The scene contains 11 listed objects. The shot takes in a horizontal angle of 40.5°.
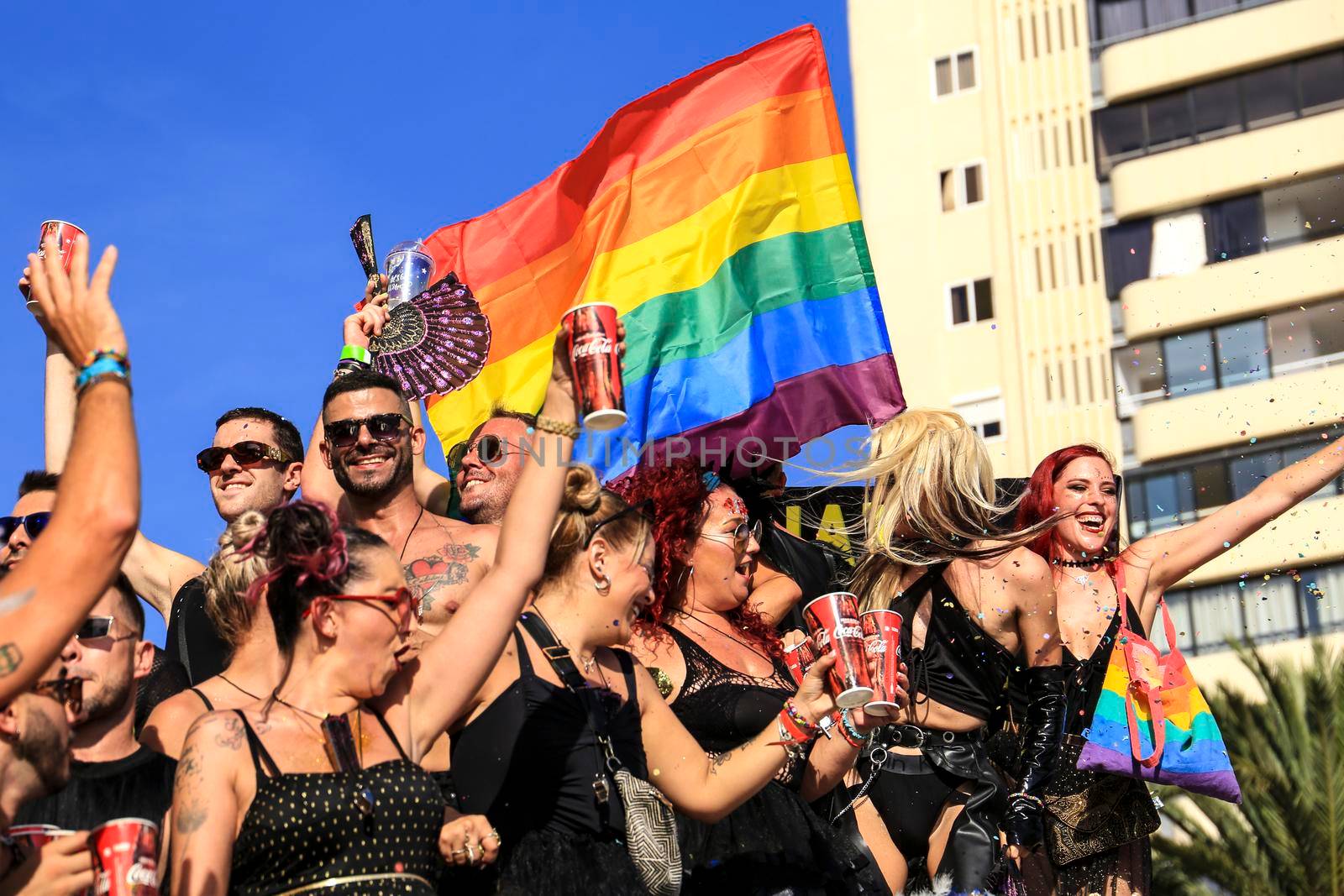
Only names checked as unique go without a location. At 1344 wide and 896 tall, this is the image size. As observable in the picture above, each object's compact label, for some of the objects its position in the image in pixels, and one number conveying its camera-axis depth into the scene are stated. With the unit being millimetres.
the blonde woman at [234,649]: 4977
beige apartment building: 33094
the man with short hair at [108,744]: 4680
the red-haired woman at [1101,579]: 6844
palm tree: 17406
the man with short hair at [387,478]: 6293
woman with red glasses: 4078
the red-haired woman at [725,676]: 5711
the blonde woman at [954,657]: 6688
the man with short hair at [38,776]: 3695
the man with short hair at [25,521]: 6016
